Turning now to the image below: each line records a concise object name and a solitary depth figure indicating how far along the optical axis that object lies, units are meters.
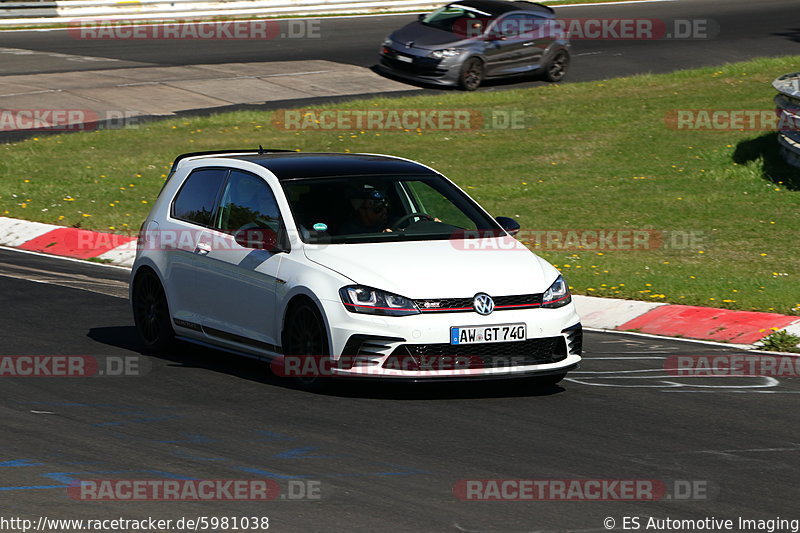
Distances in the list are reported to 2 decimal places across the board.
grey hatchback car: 59.25
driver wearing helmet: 19.47
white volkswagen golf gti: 17.78
